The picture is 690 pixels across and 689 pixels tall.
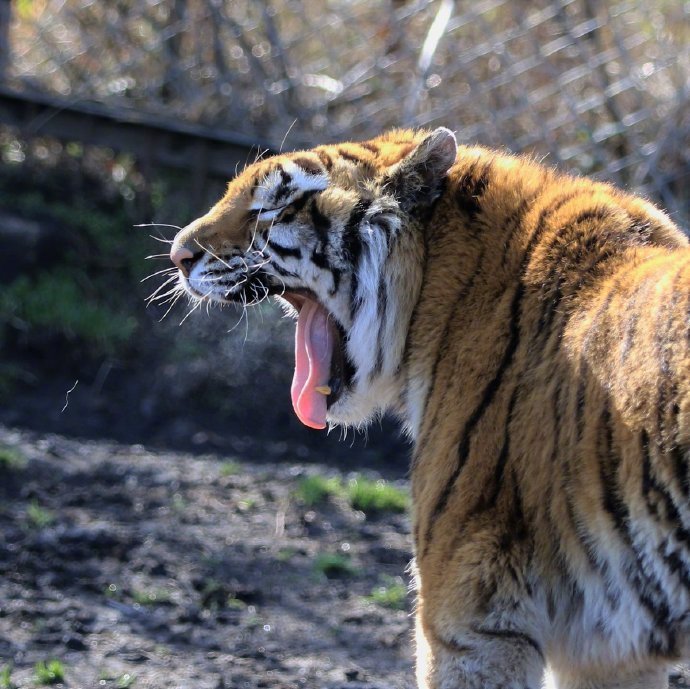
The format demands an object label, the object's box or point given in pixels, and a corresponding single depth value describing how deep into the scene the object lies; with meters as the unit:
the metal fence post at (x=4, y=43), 15.82
